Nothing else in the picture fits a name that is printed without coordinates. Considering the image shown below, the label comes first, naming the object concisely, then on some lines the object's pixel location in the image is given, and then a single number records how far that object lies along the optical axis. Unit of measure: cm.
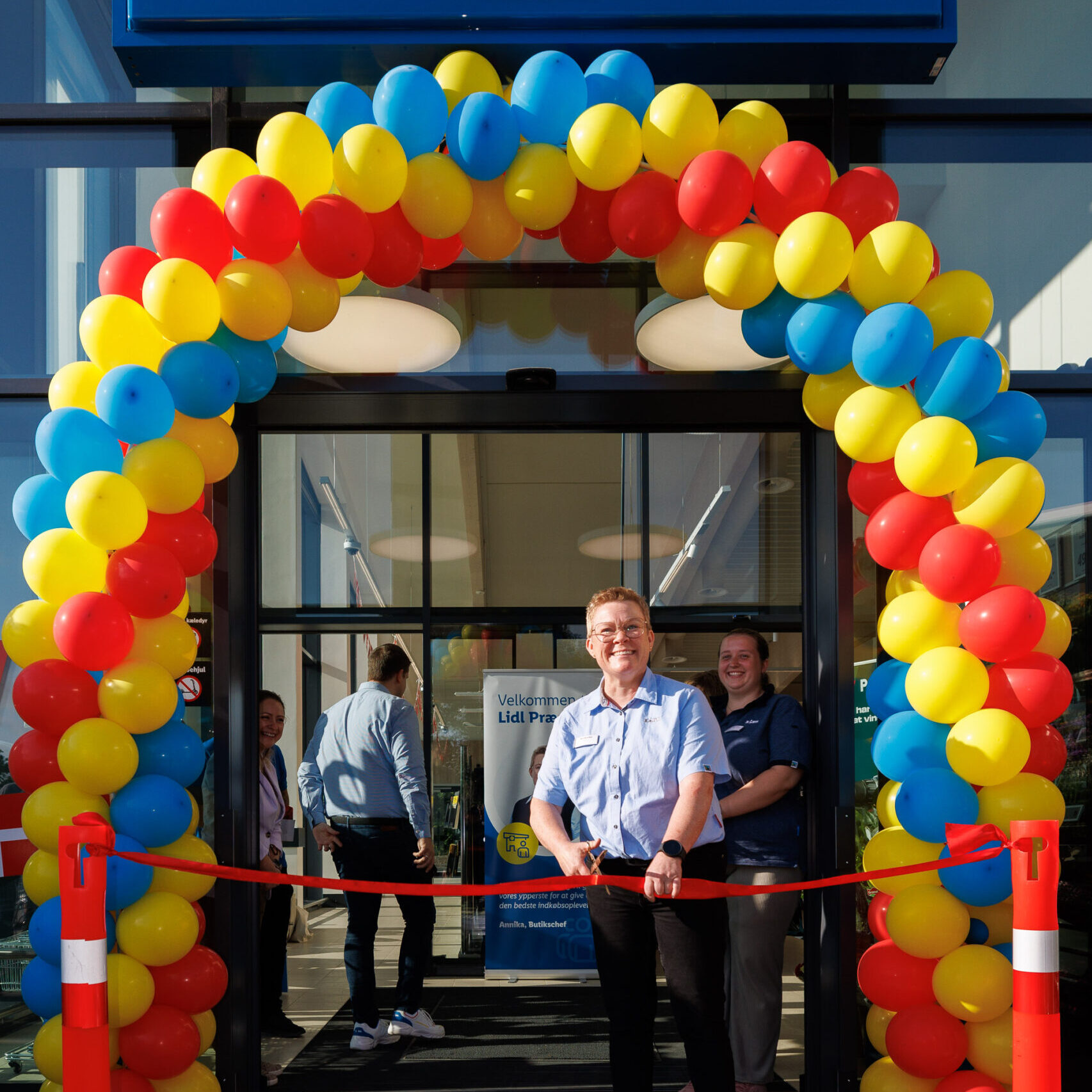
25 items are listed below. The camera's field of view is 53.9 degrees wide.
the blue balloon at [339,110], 318
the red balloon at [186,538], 313
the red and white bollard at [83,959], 254
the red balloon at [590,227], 335
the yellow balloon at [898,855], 312
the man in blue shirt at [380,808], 476
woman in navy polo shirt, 385
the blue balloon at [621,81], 324
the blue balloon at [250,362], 323
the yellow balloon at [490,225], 329
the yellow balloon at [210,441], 322
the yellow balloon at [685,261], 335
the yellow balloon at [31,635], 304
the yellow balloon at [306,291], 322
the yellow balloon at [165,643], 308
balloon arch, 296
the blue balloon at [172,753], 309
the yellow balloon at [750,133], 325
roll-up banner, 587
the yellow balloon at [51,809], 294
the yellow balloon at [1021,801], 295
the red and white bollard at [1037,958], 254
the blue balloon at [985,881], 295
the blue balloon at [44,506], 311
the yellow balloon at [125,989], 295
